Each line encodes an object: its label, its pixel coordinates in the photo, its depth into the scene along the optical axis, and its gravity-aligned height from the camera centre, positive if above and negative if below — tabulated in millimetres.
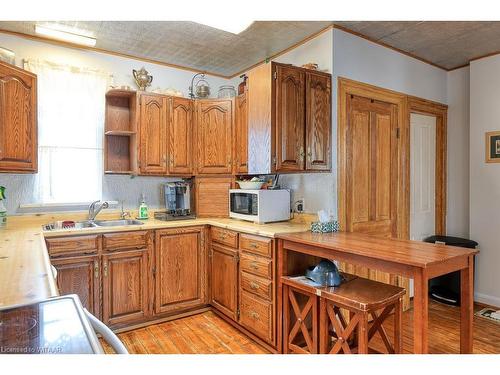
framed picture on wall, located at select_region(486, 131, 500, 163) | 3299 +384
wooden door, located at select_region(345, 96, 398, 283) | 2844 +140
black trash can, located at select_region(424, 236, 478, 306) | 3369 -1075
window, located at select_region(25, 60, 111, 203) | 2982 +514
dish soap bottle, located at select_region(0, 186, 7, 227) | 2670 -223
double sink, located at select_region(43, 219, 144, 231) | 2951 -369
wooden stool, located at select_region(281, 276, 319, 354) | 2127 -938
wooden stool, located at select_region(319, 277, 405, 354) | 1793 -722
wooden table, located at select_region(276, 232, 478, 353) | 1541 -408
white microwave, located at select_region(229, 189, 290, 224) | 2859 -187
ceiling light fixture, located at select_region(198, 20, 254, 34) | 2479 +1273
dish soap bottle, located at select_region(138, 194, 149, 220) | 3367 -274
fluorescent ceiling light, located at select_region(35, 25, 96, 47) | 2746 +1315
